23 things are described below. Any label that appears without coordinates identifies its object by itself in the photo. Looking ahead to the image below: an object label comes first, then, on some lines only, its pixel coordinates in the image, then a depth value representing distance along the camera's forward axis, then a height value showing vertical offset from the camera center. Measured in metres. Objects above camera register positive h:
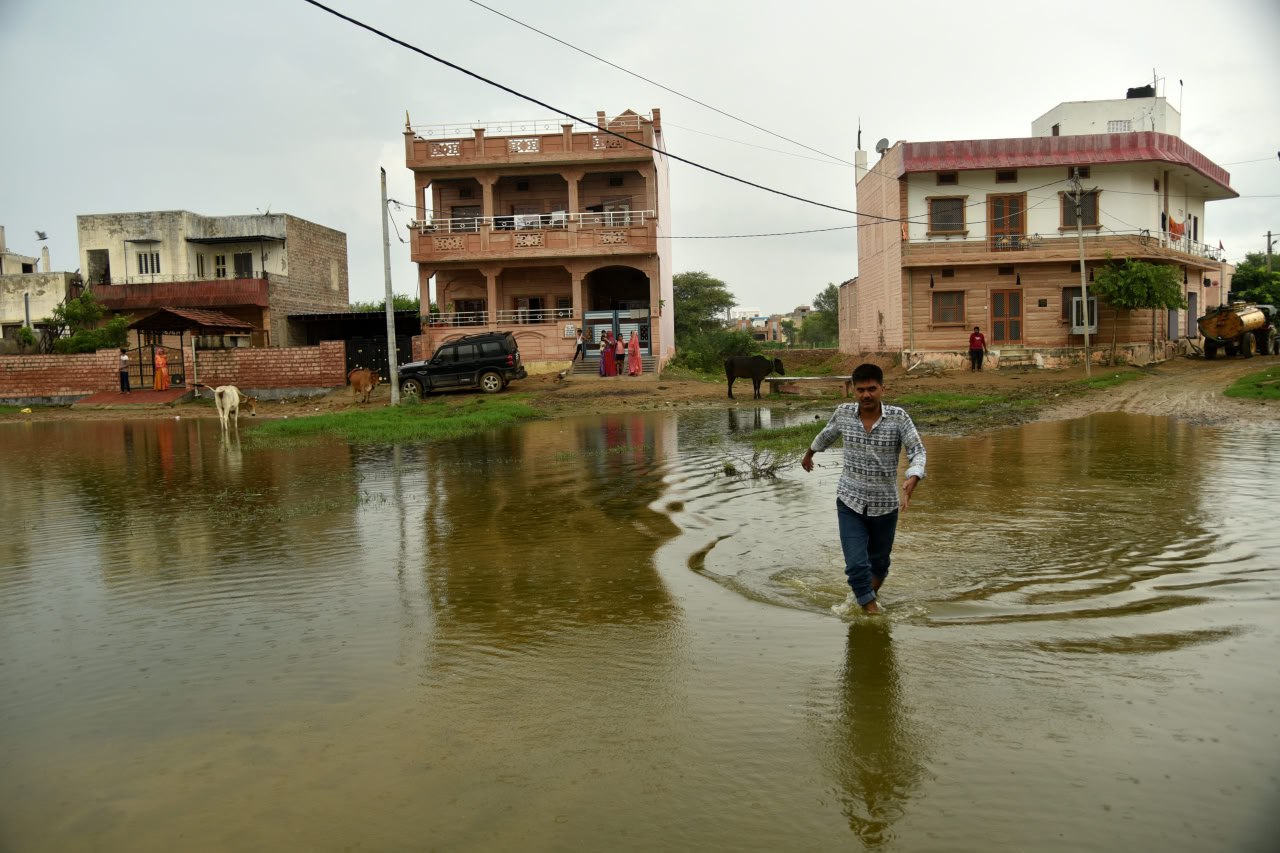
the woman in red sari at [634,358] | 34.03 +0.35
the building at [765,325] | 116.74 +5.08
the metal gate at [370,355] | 38.53 +0.80
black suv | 30.66 +0.18
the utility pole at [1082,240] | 28.57 +3.50
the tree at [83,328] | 38.88 +2.35
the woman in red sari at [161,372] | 34.09 +0.34
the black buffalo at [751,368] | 26.66 -0.10
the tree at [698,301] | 68.56 +4.58
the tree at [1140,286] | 30.73 +2.12
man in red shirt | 31.66 +0.32
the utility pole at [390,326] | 27.81 +1.39
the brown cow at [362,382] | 30.55 -0.20
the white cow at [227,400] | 23.83 -0.49
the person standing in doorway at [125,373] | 34.88 +0.34
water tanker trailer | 31.25 +0.70
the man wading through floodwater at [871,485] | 6.25 -0.80
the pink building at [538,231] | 35.91 +5.12
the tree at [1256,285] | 35.96 +2.69
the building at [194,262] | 44.16 +5.57
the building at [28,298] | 46.00 +4.14
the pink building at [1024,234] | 32.16 +4.09
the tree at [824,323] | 91.56 +3.75
